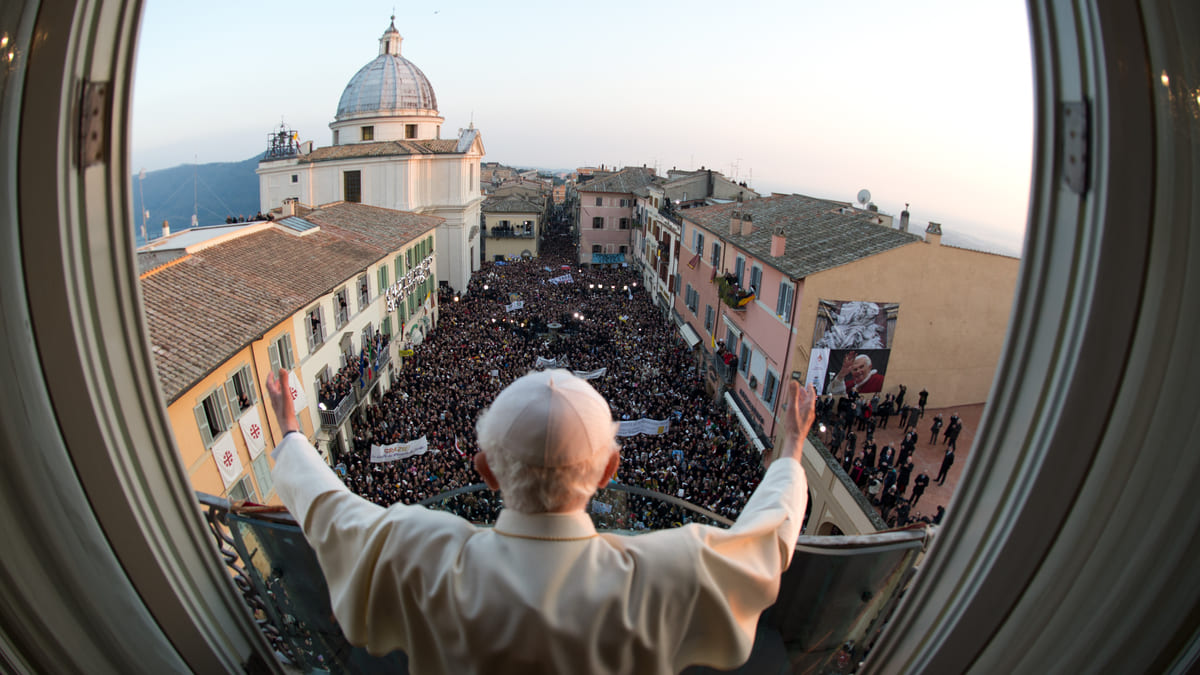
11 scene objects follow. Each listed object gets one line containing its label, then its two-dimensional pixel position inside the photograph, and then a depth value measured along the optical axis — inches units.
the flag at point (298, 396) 527.0
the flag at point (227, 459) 445.1
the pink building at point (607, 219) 1909.4
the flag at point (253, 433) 487.5
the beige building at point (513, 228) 2100.1
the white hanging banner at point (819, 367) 649.6
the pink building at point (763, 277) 663.8
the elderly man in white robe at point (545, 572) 52.7
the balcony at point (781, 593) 89.6
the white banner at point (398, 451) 594.2
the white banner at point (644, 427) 641.0
